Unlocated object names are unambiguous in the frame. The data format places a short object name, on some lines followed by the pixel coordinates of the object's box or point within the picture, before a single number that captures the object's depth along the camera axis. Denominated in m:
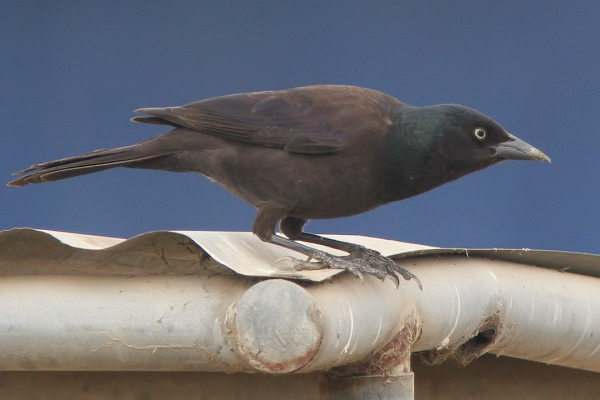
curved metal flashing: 4.11
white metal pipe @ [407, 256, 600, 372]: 5.08
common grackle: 6.63
